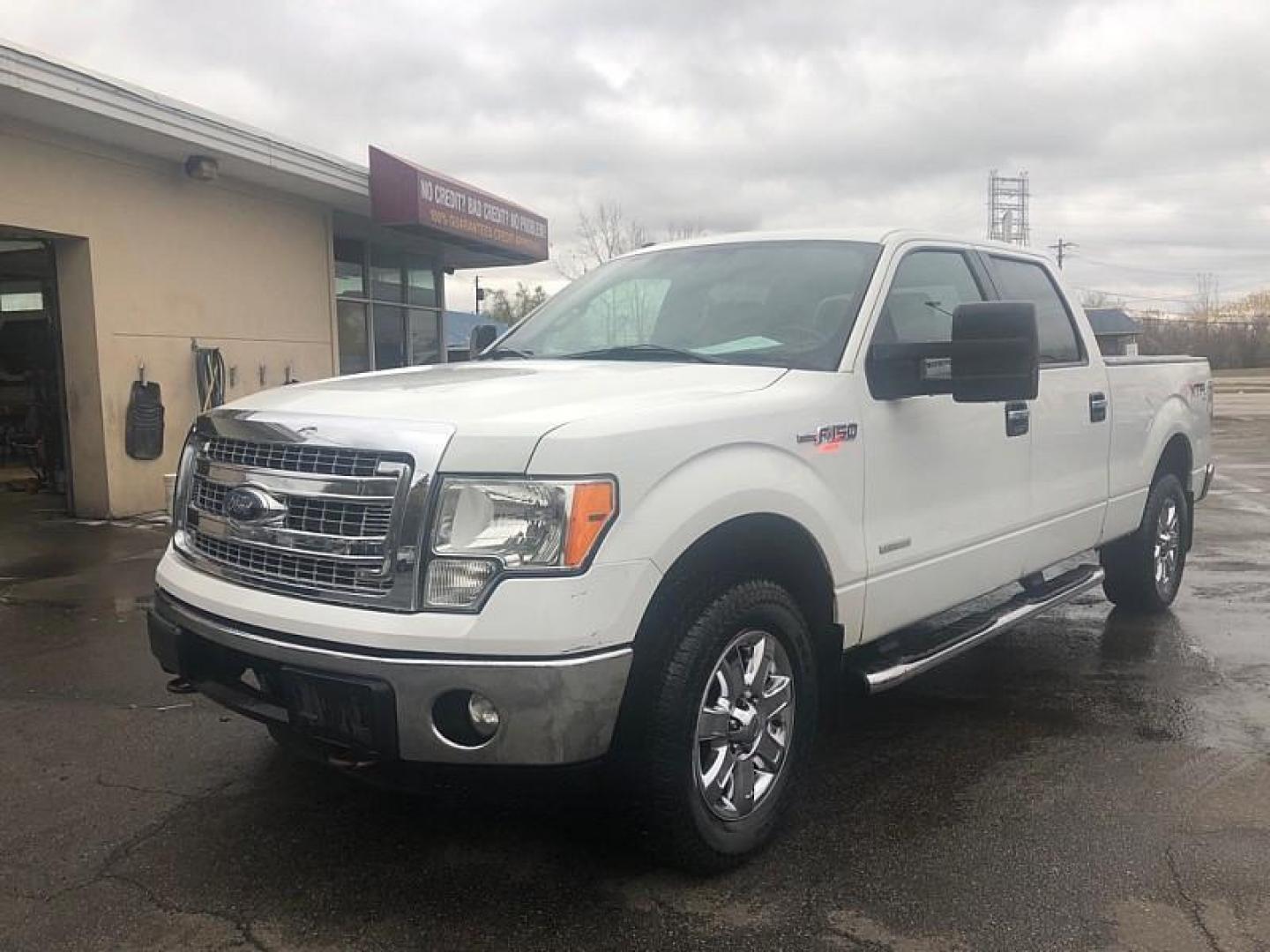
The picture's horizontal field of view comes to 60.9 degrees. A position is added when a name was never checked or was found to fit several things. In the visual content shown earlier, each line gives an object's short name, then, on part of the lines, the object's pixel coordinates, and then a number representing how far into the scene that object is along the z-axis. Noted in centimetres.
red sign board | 1292
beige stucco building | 961
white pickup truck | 271
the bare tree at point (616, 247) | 3689
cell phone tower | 8888
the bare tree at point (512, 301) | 6844
